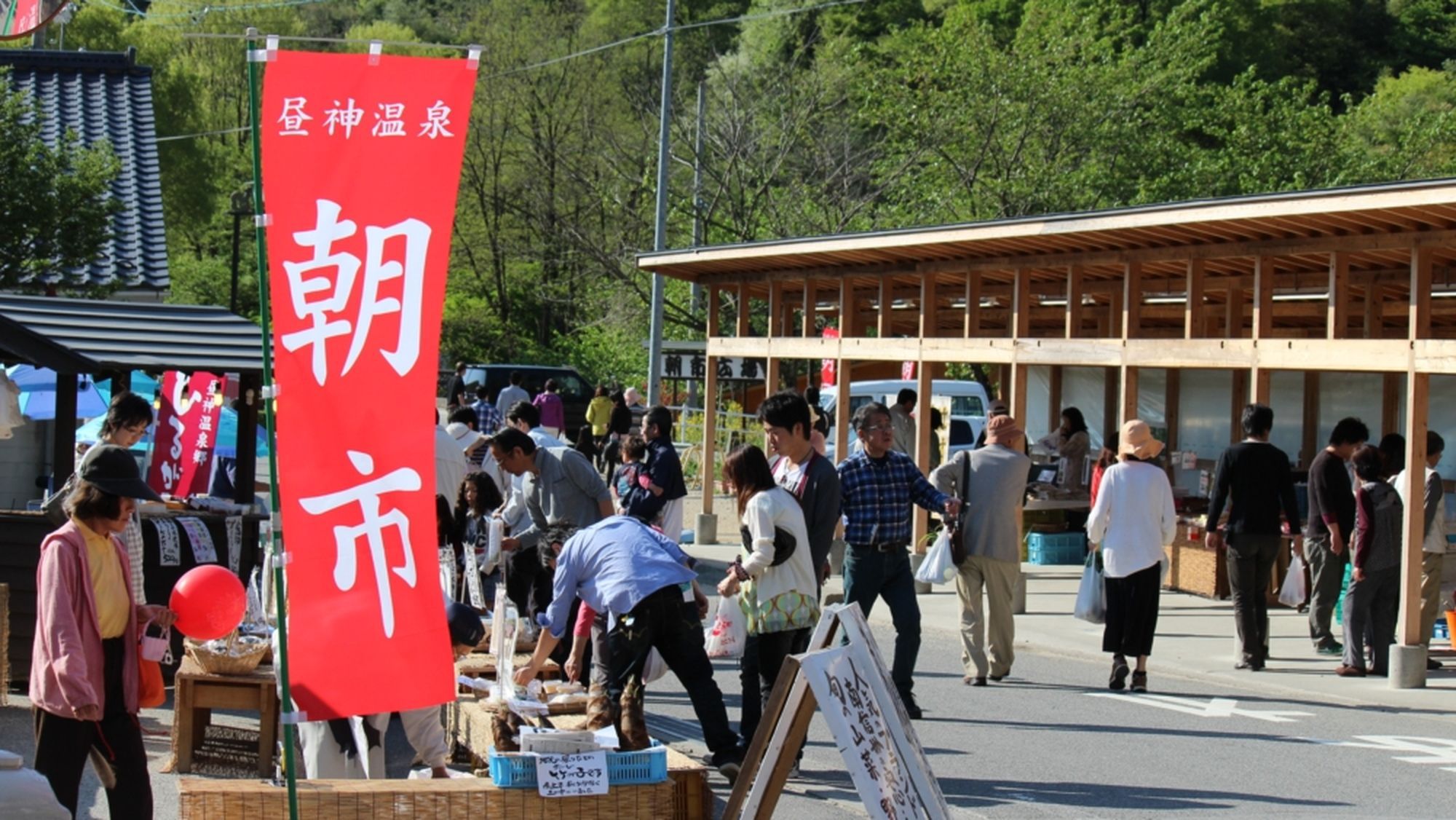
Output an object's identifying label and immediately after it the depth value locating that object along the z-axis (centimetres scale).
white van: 2616
